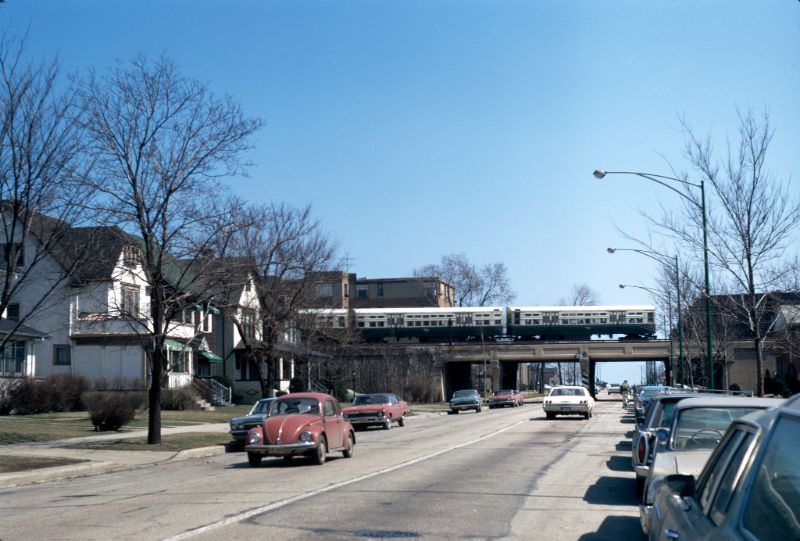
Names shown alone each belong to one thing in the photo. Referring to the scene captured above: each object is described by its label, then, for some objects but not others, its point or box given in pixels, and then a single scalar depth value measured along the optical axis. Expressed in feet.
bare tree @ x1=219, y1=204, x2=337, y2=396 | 130.82
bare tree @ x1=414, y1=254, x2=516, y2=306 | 353.92
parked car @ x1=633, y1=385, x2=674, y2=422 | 102.06
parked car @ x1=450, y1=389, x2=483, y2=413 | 185.16
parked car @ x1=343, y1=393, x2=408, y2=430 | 125.49
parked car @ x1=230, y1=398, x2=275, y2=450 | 86.22
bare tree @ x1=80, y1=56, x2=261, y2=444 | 81.56
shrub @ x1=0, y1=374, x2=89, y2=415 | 127.85
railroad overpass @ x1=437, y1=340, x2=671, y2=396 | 272.51
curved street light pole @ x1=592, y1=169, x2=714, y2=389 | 84.23
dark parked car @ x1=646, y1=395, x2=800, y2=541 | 11.88
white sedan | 135.64
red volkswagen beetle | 62.90
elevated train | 266.77
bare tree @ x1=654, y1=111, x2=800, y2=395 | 79.05
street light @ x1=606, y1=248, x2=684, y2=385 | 114.96
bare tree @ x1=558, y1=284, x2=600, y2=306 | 401.08
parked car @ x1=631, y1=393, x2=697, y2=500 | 41.04
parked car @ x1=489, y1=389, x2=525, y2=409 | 215.72
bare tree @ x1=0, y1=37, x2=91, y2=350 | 63.05
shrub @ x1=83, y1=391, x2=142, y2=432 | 101.45
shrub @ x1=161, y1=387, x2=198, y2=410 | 149.79
